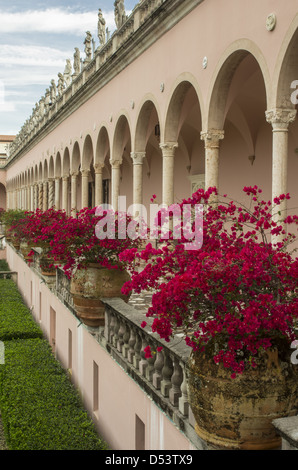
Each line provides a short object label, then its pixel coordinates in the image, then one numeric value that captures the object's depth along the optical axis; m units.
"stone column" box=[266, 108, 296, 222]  7.39
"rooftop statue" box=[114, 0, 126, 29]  14.33
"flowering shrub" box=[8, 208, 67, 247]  7.16
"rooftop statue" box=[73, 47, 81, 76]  22.03
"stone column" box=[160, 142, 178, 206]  11.20
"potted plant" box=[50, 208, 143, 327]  6.67
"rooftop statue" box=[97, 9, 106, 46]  16.98
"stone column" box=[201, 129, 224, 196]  9.19
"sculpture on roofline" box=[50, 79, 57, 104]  28.48
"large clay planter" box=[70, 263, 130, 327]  6.68
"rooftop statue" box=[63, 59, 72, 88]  24.67
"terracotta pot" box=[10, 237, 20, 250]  21.11
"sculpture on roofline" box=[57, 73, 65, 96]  25.59
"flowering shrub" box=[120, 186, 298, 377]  3.07
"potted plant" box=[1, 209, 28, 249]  18.28
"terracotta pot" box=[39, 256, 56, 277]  11.59
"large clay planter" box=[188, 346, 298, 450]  3.18
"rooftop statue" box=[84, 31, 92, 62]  19.48
